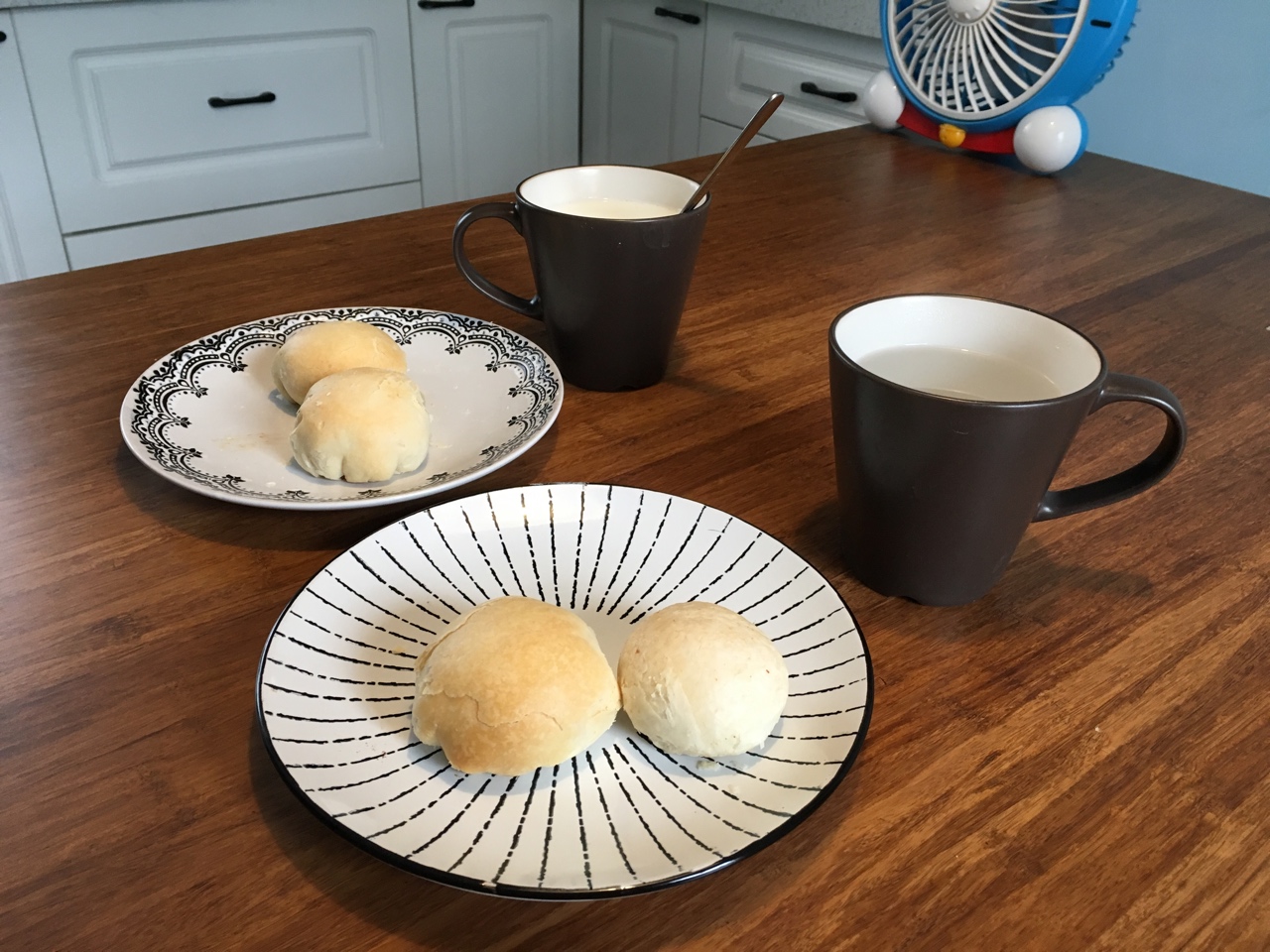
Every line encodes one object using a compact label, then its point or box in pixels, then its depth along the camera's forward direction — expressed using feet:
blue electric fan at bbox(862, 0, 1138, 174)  3.35
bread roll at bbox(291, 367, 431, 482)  1.64
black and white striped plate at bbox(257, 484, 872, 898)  1.06
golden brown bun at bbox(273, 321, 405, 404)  1.84
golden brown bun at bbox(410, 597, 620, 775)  1.14
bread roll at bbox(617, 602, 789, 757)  1.17
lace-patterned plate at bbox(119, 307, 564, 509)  1.66
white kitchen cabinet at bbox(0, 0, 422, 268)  5.57
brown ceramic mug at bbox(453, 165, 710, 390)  1.89
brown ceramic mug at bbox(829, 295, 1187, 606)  1.34
